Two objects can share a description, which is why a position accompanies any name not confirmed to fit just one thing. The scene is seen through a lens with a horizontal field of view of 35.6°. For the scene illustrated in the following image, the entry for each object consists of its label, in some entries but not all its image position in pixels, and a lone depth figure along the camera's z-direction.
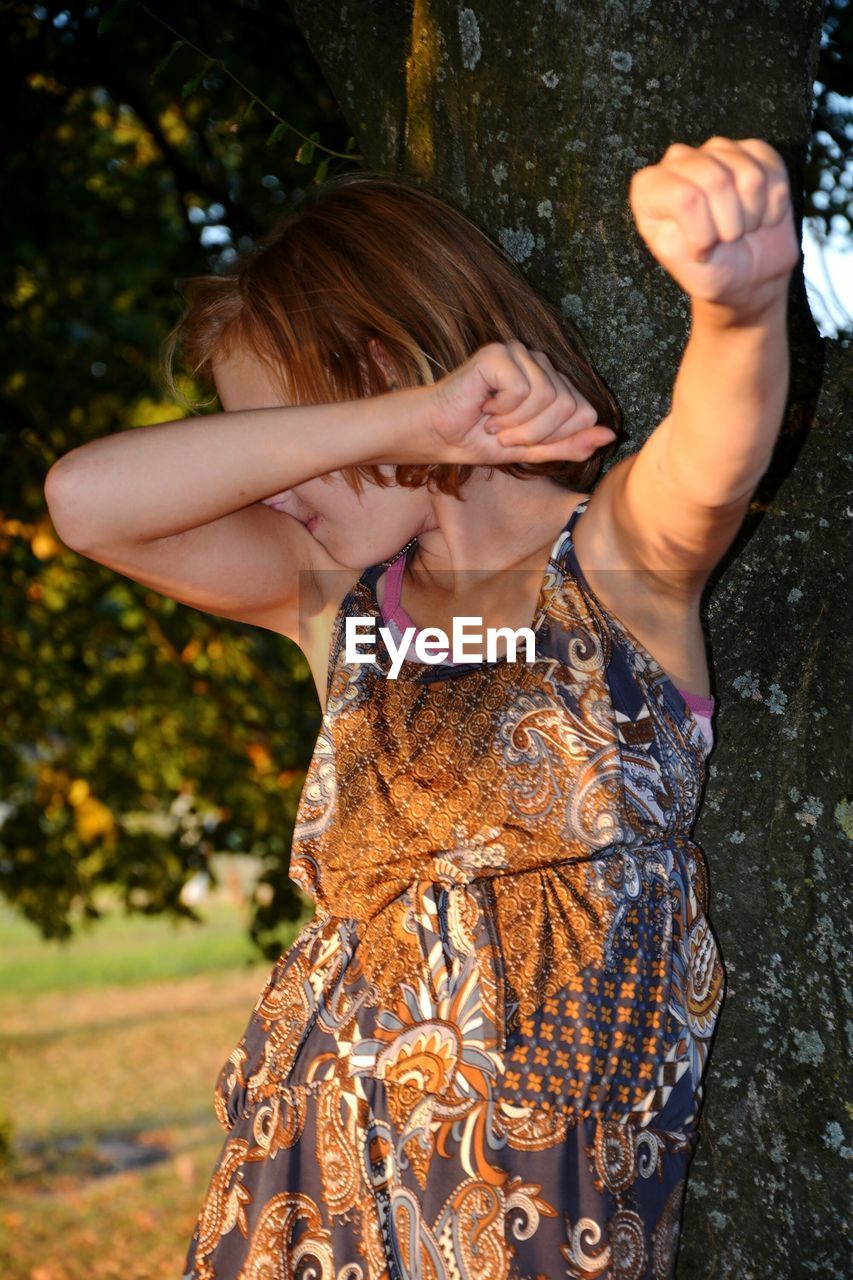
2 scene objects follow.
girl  1.50
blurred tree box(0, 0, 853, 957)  4.86
